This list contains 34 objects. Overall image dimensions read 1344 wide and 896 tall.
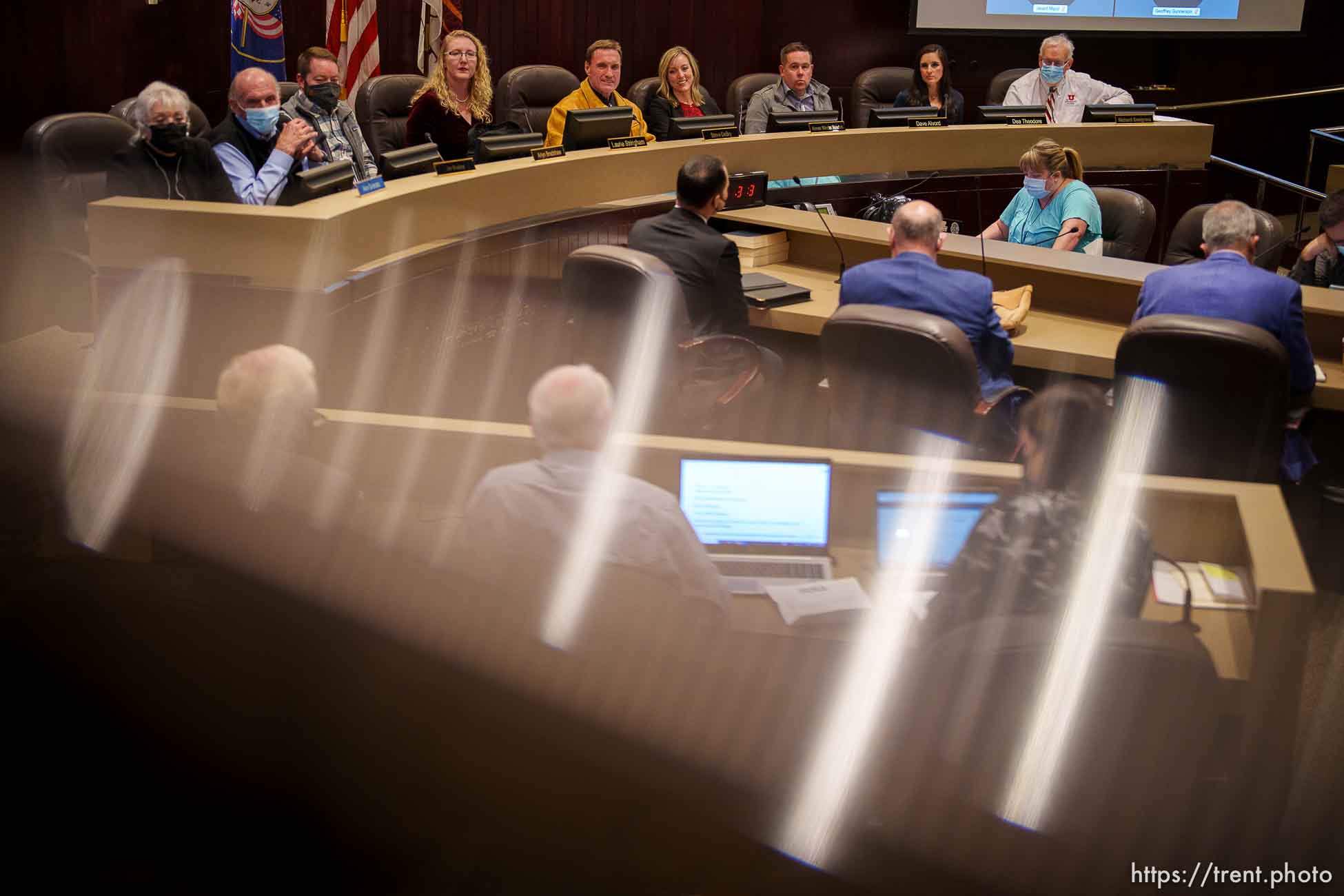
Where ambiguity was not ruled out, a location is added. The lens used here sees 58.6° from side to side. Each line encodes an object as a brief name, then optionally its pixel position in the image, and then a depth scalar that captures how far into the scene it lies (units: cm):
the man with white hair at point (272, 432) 218
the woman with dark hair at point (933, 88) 666
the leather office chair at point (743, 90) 691
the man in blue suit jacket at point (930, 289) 326
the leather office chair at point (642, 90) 680
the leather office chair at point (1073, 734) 174
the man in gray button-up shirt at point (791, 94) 623
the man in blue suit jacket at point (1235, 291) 323
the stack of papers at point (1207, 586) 230
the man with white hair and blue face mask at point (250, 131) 365
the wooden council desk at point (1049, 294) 364
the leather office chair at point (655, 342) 318
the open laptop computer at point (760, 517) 245
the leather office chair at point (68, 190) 410
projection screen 790
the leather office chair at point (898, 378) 287
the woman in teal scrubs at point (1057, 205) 450
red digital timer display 454
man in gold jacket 514
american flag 655
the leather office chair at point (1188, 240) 451
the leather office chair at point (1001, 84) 727
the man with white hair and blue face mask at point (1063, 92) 647
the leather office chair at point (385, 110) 567
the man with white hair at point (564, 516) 208
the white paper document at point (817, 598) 233
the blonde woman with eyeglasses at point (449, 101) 480
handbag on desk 375
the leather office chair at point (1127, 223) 480
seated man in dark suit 355
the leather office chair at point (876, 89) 736
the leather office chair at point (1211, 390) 288
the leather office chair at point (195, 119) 508
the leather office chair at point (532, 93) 600
